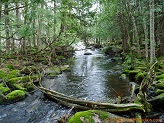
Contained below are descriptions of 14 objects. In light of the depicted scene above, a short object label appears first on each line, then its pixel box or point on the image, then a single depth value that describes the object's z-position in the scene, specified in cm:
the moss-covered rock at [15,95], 595
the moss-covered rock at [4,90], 623
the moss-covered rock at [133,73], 891
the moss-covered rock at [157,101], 495
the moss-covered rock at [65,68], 1151
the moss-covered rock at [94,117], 392
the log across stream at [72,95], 485
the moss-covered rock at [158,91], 545
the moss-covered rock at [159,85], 585
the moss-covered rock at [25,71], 913
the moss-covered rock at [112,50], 1945
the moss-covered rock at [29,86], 719
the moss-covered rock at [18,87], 681
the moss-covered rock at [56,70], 1064
